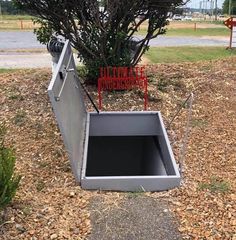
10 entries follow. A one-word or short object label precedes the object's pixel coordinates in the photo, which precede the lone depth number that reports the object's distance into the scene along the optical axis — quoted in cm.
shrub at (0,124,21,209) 229
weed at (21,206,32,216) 248
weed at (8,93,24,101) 438
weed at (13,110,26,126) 390
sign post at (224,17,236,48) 1077
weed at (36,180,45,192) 286
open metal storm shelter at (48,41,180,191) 292
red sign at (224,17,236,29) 1077
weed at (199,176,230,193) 283
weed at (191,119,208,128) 388
